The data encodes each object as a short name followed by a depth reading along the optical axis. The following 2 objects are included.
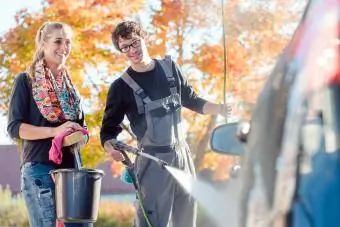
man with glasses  5.16
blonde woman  4.95
